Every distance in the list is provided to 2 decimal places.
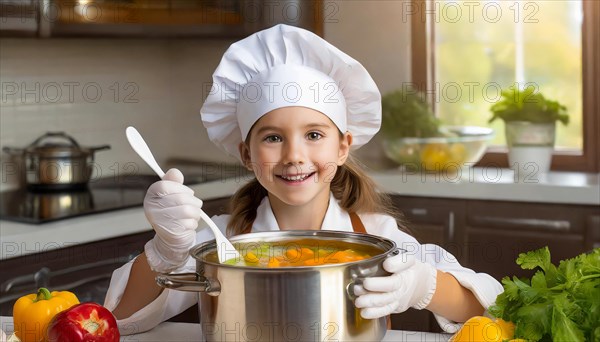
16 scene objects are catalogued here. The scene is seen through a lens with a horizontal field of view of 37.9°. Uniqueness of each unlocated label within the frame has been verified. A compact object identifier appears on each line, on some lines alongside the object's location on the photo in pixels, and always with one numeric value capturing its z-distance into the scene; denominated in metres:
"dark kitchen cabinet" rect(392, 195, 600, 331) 2.76
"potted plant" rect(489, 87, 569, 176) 3.08
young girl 1.33
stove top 2.50
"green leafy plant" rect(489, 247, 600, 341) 0.93
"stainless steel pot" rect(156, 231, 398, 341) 1.02
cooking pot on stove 2.81
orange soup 1.20
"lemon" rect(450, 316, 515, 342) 1.00
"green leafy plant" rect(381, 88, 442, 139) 3.21
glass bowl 3.15
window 3.20
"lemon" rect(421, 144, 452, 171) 3.15
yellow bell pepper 1.22
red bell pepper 1.10
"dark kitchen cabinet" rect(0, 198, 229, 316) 2.29
